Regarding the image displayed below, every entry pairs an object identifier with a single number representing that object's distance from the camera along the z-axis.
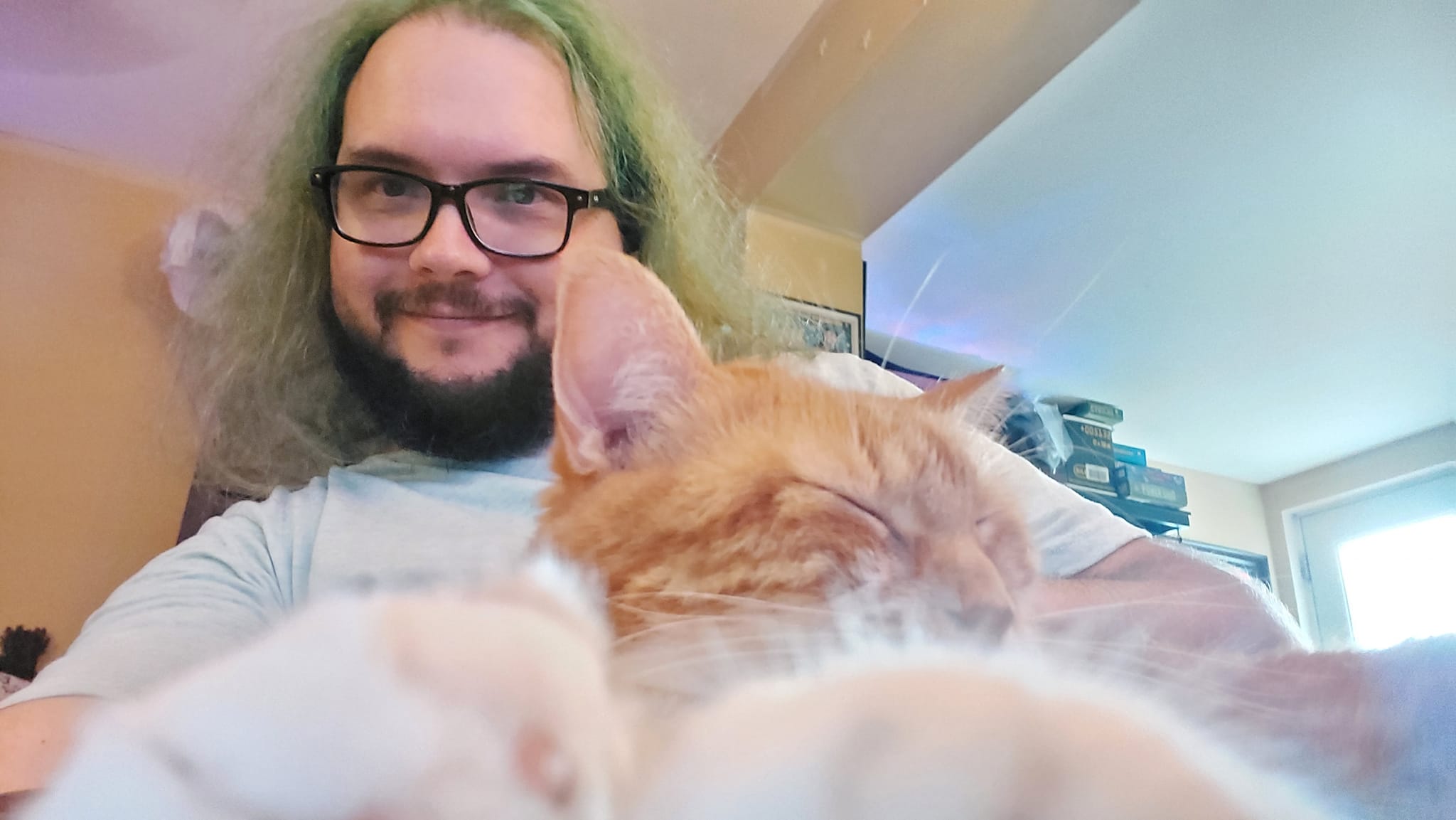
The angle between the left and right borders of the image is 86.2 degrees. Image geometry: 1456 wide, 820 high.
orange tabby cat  0.30
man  0.40
